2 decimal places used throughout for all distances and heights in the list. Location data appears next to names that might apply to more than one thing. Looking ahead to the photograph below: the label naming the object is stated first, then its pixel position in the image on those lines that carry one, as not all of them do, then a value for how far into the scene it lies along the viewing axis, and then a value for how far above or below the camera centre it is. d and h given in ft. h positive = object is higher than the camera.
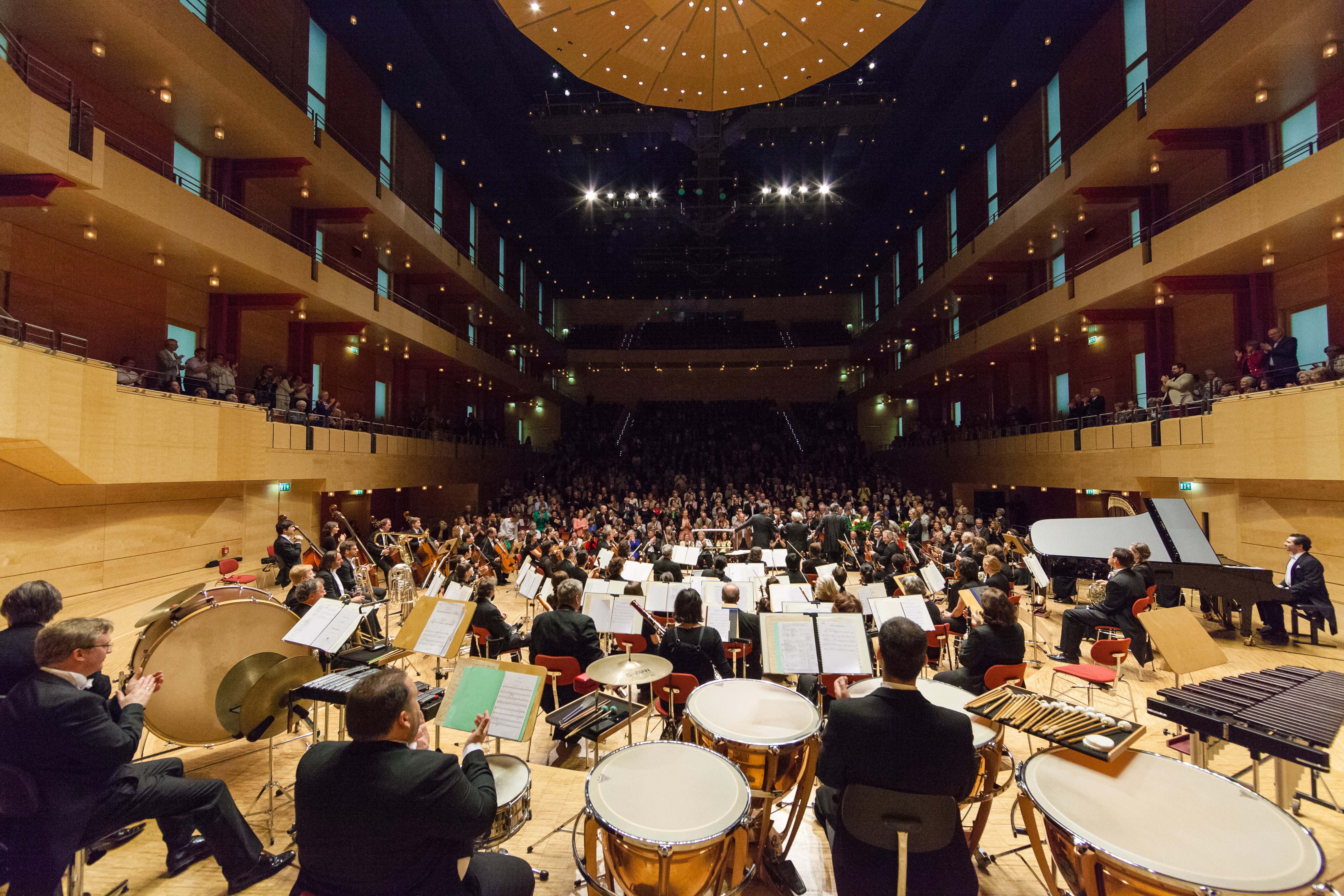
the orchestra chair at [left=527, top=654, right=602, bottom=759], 14.40 -5.19
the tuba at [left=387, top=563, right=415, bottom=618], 30.35 -6.12
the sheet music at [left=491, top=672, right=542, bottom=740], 9.15 -3.86
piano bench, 21.66 -6.18
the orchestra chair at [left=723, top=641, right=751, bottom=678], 16.87 -5.35
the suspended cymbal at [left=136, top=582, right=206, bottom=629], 12.37 -2.95
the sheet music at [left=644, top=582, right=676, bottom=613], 18.19 -4.12
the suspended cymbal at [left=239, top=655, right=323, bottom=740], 10.80 -4.21
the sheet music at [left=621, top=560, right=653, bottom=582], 24.29 -4.40
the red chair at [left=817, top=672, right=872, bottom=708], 13.21 -5.06
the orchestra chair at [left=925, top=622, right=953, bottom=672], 18.12 -5.65
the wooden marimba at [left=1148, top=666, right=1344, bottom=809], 8.25 -3.97
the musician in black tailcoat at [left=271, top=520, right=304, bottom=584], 28.68 -3.88
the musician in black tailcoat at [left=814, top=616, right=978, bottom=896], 6.96 -3.56
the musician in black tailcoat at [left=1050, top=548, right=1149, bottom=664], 18.99 -5.01
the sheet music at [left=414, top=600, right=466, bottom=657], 12.60 -3.54
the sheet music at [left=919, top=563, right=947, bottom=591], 20.75 -4.11
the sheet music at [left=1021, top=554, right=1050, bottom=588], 23.08 -4.32
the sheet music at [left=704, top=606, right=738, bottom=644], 16.65 -4.58
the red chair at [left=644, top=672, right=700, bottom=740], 12.92 -5.00
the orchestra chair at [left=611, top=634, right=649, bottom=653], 18.40 -5.64
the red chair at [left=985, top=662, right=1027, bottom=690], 13.07 -4.79
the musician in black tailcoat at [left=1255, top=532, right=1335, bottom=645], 21.12 -4.51
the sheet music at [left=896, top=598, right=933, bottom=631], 15.43 -3.89
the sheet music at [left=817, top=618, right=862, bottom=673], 11.02 -3.51
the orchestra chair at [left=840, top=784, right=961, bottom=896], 6.75 -4.17
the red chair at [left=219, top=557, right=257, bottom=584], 27.02 -4.56
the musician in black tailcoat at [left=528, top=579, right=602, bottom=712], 15.14 -4.36
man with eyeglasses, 7.68 -4.01
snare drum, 8.36 -4.81
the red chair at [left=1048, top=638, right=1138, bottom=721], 14.76 -5.45
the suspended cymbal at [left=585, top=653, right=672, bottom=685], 11.20 -4.04
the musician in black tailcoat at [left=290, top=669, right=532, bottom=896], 6.05 -3.59
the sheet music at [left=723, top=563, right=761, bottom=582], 22.90 -4.28
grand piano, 22.11 -4.15
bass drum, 11.19 -3.82
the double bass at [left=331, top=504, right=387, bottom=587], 31.96 -5.21
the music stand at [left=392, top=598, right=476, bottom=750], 12.62 -3.72
